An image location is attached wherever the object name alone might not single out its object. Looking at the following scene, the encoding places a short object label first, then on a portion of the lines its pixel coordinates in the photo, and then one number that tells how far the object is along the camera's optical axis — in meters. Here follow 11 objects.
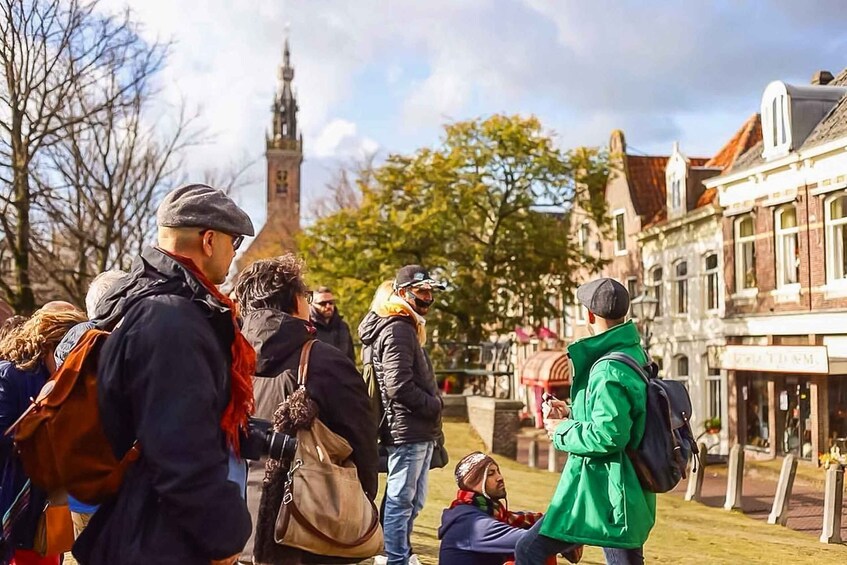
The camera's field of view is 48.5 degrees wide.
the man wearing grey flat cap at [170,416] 2.36
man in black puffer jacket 5.68
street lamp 23.55
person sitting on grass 4.95
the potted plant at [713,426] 25.12
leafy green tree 26.69
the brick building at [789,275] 20.67
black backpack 4.12
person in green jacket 4.09
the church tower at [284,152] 92.93
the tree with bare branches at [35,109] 15.26
